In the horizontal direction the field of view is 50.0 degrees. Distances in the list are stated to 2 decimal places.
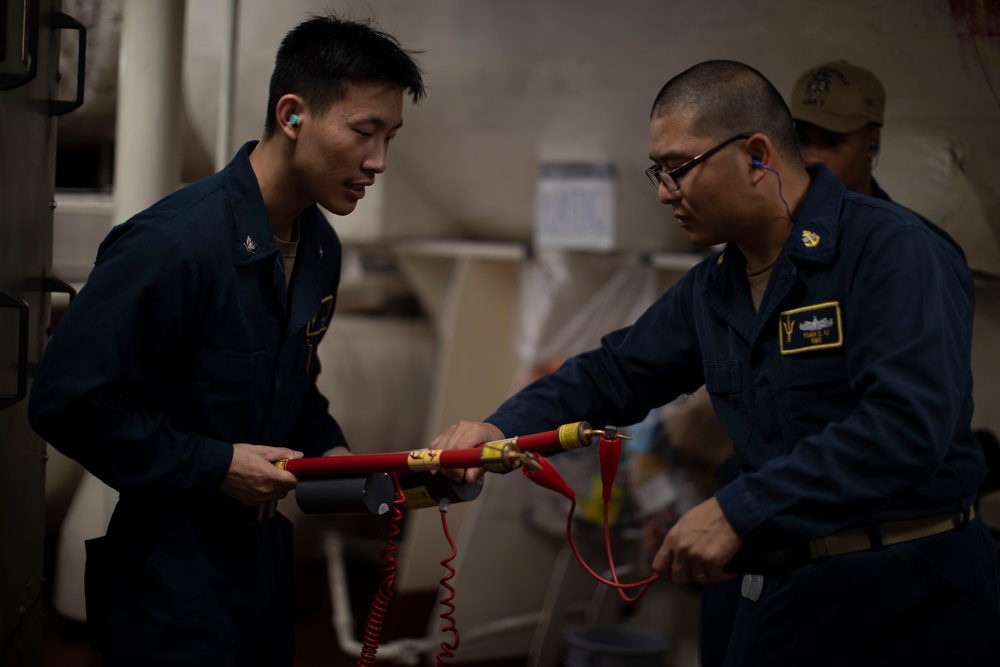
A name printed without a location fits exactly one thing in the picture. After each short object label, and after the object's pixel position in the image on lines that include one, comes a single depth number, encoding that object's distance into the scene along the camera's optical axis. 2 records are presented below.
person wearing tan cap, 2.41
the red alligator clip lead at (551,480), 1.57
